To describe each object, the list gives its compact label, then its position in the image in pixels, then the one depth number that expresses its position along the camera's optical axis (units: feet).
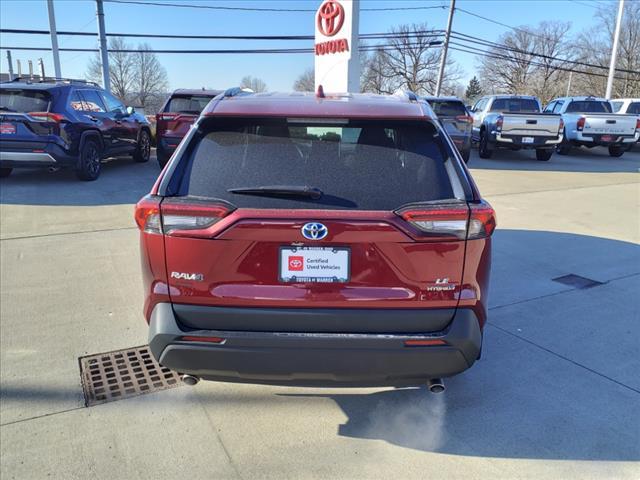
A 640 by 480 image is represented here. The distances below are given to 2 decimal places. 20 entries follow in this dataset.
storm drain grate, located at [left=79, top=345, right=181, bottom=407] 9.64
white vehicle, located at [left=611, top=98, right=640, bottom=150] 60.70
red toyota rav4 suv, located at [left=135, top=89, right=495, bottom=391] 7.01
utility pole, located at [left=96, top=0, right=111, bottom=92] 53.78
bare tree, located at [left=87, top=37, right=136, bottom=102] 226.79
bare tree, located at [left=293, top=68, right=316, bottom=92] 249.30
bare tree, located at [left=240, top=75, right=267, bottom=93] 238.68
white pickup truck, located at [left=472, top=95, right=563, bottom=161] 45.96
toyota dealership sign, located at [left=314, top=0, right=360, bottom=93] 34.46
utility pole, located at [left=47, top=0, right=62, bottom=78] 56.59
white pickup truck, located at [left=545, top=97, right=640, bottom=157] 50.80
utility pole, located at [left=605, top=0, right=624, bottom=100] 79.05
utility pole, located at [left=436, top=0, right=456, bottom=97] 101.71
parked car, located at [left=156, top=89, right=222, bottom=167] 33.30
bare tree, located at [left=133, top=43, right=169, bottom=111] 238.07
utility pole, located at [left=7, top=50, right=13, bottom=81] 145.28
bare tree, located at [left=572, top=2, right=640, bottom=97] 171.83
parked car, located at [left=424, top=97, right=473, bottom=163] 44.80
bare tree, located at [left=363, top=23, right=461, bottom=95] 217.97
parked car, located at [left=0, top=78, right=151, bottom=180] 26.63
